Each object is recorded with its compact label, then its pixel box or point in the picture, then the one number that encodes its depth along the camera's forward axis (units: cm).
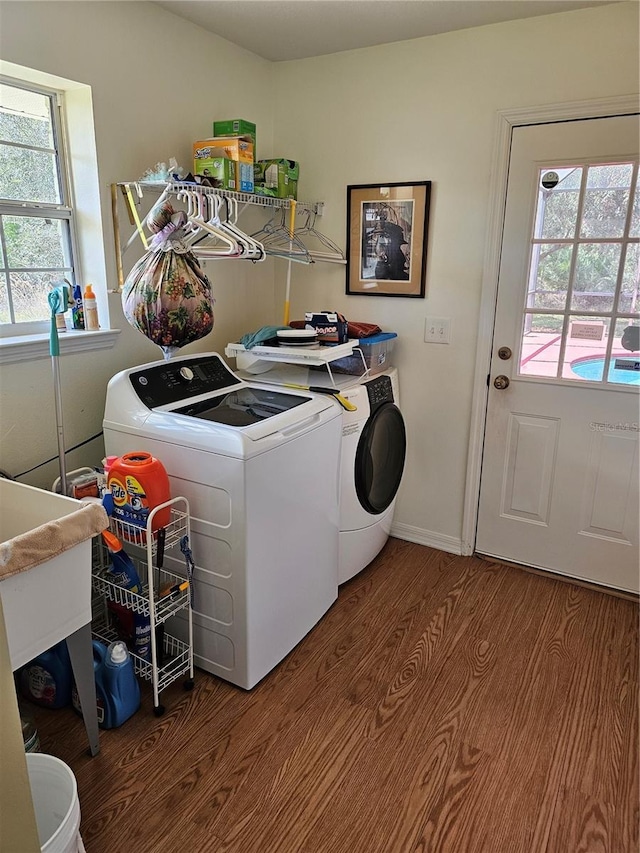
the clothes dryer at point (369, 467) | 237
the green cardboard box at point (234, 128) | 232
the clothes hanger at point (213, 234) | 164
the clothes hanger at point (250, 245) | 183
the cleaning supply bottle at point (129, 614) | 182
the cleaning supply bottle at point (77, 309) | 217
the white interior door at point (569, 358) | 224
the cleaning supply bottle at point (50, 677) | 182
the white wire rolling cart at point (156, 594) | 176
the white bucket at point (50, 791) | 137
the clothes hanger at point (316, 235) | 277
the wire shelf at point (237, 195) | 201
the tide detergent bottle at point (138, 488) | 170
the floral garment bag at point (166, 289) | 157
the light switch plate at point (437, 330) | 264
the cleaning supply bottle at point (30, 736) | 161
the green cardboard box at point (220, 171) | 224
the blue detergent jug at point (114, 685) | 176
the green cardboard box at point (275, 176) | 258
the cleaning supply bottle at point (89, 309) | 217
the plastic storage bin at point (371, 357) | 250
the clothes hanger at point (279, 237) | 276
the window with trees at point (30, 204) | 193
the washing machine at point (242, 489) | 178
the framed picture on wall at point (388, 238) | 259
